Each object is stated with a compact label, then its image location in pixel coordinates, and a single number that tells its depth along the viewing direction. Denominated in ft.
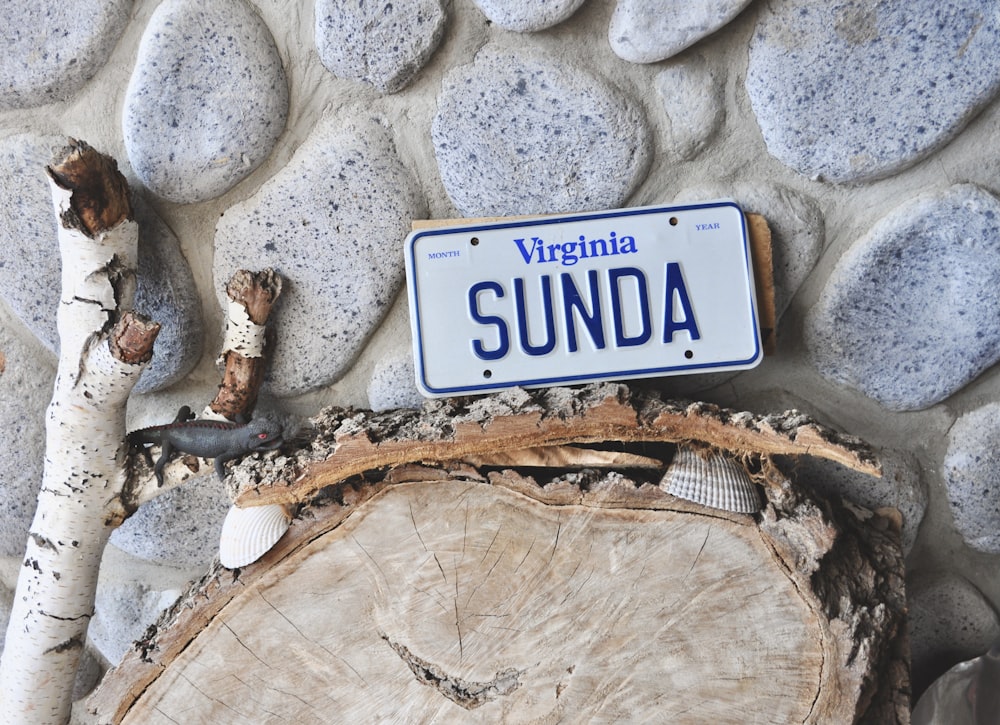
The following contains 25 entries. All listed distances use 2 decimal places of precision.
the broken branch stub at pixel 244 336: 2.34
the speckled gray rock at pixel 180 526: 2.70
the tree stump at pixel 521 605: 2.13
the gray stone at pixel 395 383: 2.49
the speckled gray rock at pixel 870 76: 2.07
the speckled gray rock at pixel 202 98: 2.19
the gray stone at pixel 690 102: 2.19
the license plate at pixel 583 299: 2.20
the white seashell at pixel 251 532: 2.12
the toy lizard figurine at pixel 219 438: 2.27
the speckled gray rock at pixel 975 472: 2.48
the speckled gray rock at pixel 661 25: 2.04
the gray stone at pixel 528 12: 2.08
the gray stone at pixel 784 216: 2.28
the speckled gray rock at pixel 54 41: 2.24
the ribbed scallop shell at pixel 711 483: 2.08
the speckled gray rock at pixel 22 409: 2.60
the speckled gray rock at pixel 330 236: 2.30
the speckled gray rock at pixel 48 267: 2.36
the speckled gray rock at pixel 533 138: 2.18
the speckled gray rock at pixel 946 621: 2.74
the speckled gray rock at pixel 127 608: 2.91
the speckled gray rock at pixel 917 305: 2.21
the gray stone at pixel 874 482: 2.54
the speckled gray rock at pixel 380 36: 2.14
